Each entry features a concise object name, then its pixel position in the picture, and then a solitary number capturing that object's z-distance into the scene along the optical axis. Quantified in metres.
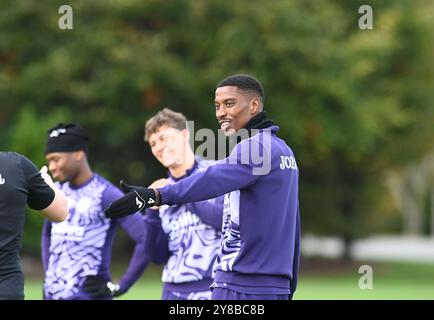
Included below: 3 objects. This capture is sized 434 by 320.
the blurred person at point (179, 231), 16.56
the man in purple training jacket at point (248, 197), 11.29
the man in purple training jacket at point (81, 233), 17.48
